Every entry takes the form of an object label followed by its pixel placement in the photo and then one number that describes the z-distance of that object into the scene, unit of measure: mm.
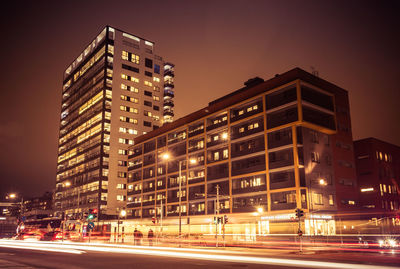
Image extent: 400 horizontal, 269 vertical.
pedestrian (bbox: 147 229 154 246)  51488
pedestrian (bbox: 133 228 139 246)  46344
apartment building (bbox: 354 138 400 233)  67062
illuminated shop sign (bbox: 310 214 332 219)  49694
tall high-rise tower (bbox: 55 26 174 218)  105562
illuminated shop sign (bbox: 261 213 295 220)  50006
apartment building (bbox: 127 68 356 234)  51656
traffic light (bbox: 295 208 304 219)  29781
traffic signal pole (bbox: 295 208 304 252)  29781
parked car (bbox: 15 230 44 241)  57034
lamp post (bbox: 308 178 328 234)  49650
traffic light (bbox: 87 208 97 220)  42719
